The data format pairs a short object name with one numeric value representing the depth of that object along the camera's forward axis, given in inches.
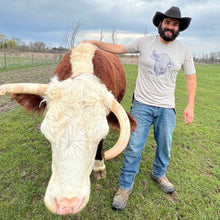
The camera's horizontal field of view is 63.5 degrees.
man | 99.5
